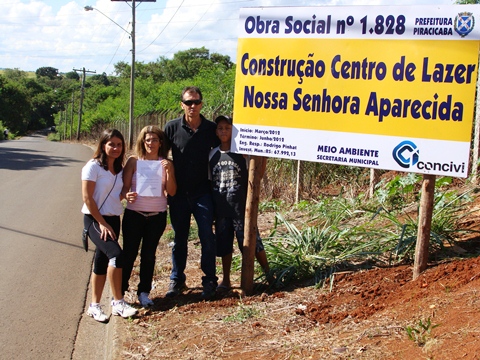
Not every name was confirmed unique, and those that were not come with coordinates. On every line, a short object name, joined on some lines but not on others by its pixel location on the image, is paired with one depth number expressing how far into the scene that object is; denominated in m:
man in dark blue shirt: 5.47
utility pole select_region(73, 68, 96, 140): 60.42
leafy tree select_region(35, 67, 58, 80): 170.50
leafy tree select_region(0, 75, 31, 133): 85.99
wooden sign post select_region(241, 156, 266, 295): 5.35
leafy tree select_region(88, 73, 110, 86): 130.68
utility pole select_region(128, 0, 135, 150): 29.30
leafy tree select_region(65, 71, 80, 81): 174.04
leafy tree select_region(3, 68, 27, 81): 148.62
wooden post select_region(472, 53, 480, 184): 7.58
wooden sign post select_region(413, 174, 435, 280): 4.73
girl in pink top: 5.36
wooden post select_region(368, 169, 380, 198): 8.95
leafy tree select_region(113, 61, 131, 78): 80.50
